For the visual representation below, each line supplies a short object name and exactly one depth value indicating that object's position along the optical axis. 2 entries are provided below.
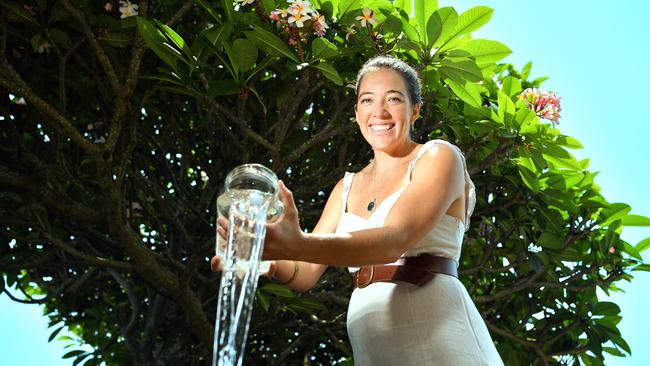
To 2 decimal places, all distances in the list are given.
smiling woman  1.30
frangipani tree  2.37
